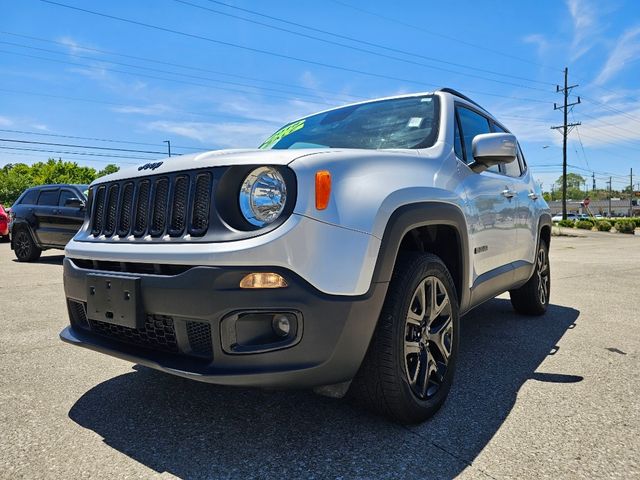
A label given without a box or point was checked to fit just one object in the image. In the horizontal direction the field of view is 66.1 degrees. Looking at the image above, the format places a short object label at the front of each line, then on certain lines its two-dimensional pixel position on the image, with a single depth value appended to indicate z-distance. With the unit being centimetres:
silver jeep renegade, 187
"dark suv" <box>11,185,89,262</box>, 925
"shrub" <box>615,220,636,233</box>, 2881
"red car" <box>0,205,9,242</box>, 1409
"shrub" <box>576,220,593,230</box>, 3136
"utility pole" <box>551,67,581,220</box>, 3784
